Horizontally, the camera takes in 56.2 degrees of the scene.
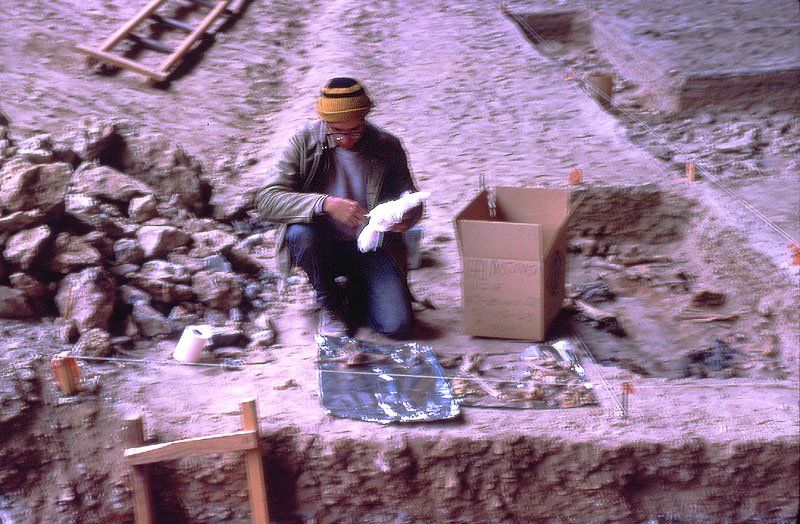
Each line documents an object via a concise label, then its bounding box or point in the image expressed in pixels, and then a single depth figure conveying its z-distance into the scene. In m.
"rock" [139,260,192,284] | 3.23
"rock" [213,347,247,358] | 2.95
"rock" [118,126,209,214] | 4.14
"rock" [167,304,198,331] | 3.11
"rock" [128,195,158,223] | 3.67
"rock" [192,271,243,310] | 3.24
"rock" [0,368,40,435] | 2.43
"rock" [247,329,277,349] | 3.06
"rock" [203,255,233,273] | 3.43
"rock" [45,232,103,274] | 3.08
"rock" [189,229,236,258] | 3.51
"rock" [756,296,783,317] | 3.46
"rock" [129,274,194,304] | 3.18
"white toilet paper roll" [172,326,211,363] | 2.82
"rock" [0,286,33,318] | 2.88
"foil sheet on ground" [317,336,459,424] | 2.53
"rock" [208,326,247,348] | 2.98
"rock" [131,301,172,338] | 3.02
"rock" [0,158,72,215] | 3.13
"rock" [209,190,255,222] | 4.23
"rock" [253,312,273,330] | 3.20
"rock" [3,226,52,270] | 2.98
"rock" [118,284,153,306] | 3.10
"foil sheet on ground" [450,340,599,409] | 2.62
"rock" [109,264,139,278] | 3.21
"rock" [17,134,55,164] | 3.55
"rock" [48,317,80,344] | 2.87
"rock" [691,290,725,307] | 3.67
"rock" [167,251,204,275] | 3.37
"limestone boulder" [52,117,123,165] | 3.97
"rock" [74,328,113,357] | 2.77
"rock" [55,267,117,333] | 2.92
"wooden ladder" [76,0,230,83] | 6.48
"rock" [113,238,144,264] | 3.30
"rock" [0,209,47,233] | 3.05
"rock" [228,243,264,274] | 3.64
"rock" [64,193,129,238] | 3.37
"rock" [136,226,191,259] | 3.38
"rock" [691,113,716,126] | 5.86
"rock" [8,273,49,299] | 2.93
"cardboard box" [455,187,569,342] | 2.85
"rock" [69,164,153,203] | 3.71
